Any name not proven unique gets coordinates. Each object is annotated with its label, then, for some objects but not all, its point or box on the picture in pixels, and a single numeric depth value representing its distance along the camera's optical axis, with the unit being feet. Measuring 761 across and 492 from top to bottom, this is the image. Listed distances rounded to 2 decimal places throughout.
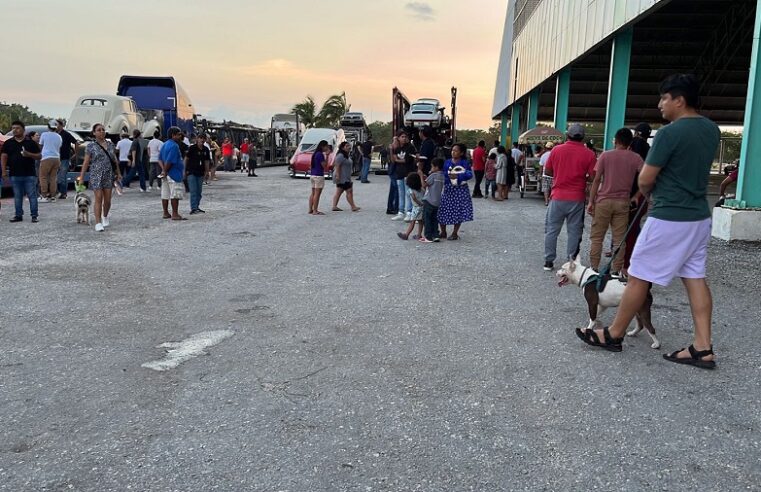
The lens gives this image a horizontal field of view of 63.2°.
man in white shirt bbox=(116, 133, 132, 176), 59.16
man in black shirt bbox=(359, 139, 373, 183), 76.66
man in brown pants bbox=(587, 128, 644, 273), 21.86
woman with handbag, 32.68
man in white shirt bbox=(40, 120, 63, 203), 45.11
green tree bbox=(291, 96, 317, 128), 175.94
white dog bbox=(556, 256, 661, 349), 15.42
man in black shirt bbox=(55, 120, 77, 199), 49.85
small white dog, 35.19
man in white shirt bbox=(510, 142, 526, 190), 66.90
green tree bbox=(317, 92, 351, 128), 177.78
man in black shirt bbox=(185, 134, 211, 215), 39.86
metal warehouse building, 33.94
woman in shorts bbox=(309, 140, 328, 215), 41.65
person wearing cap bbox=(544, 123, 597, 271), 24.21
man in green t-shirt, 13.60
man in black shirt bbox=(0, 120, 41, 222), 34.96
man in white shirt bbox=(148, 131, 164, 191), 55.52
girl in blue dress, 32.73
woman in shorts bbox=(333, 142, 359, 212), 42.91
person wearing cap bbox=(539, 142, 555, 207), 50.98
